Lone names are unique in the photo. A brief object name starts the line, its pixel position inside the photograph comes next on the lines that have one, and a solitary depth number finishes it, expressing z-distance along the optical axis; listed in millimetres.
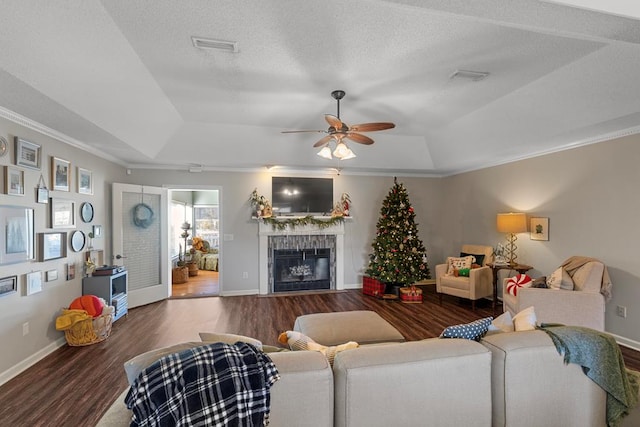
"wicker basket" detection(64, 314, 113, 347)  3451
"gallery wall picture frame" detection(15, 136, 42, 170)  2901
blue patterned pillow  1851
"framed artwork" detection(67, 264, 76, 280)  3672
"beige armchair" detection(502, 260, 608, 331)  3321
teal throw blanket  1702
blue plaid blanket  1203
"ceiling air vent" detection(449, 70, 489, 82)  2926
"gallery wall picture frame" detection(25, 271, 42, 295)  3015
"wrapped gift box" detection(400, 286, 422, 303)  5375
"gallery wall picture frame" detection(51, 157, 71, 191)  3386
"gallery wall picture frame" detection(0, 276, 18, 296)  2723
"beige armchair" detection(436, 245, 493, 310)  4734
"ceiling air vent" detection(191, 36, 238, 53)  2396
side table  4477
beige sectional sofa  1442
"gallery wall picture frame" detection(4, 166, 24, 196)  2772
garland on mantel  5907
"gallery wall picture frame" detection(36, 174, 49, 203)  3150
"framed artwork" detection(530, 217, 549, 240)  4410
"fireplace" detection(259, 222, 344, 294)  5938
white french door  4785
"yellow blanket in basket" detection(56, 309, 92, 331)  3354
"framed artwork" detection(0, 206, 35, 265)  2723
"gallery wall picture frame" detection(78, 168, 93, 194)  3949
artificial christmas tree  5582
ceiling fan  3185
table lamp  4469
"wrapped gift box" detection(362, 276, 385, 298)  5715
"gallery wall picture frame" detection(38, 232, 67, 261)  3188
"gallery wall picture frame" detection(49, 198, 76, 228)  3383
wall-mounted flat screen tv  5996
